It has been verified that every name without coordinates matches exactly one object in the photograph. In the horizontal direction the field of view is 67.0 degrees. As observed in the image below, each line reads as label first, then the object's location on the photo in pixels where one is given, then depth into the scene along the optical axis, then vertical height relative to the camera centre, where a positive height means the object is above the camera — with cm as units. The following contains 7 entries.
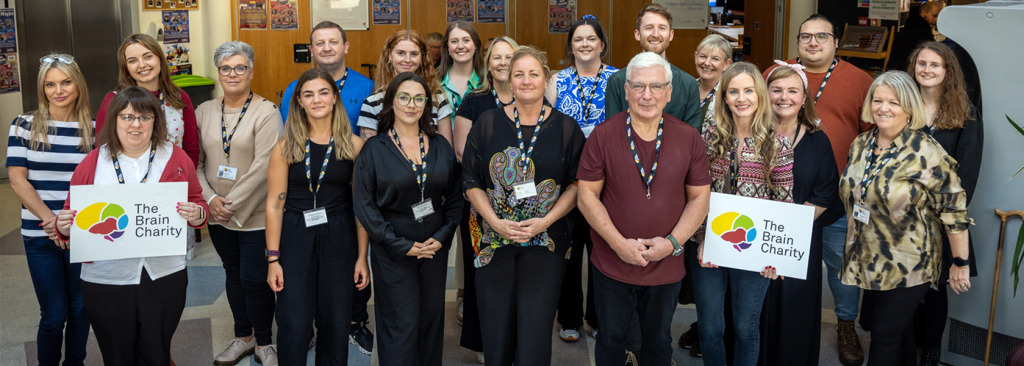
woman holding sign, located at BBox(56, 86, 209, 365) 293 -73
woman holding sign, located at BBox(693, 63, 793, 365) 304 -38
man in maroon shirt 289 -42
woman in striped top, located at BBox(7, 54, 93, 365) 317 -38
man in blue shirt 389 +5
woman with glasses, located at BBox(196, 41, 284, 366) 349 -41
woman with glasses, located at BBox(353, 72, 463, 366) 308 -56
